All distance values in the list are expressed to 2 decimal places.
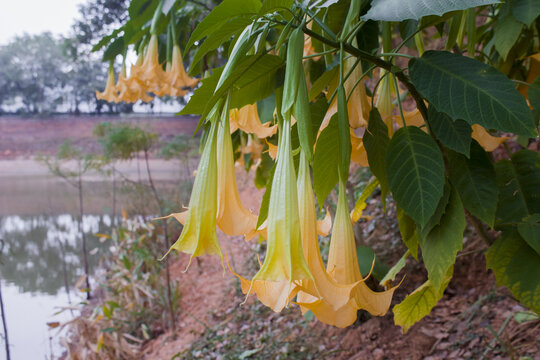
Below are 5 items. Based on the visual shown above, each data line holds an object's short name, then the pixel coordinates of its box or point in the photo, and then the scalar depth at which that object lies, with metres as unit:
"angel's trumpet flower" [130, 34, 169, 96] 0.94
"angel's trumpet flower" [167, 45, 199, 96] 1.01
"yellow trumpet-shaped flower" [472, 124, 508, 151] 0.49
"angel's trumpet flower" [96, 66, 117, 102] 1.14
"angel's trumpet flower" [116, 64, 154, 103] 1.02
